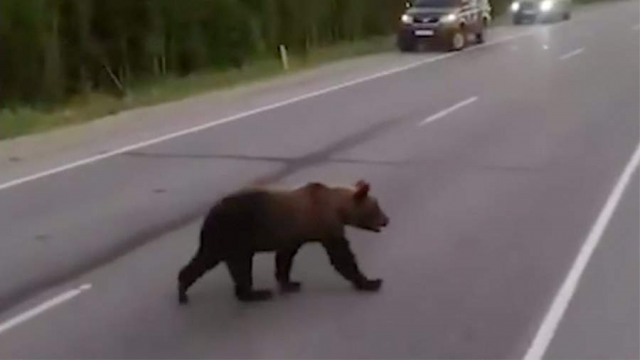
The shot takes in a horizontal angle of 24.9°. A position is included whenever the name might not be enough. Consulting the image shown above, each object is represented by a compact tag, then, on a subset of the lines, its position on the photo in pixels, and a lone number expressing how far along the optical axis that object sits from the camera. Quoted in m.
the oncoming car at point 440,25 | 38.16
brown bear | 8.79
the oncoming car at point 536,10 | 53.84
